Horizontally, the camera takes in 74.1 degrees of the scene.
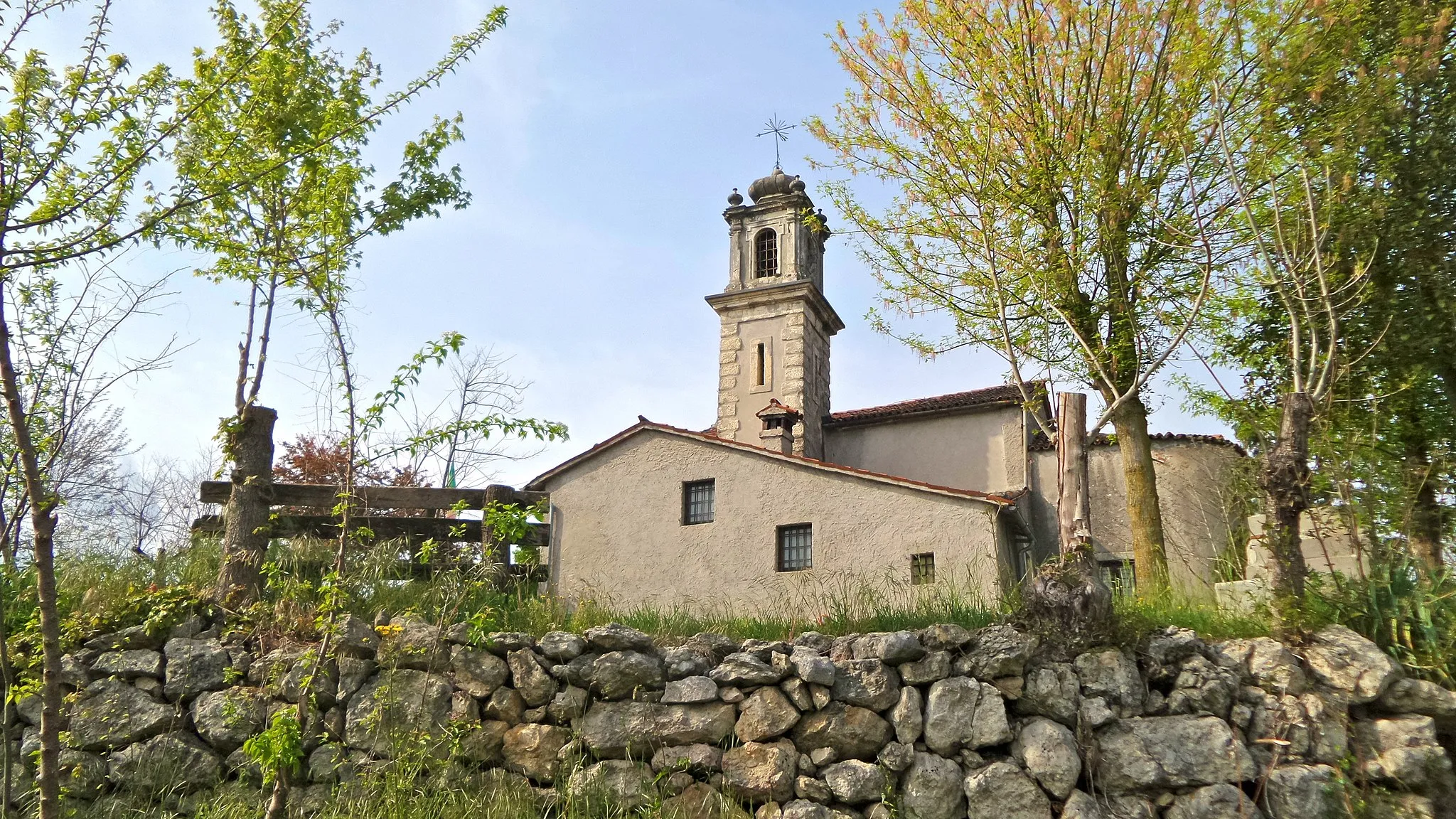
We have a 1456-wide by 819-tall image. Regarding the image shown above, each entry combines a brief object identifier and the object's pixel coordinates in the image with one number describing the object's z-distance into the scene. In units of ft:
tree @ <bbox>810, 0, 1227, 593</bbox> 36.65
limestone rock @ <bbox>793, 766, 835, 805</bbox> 22.65
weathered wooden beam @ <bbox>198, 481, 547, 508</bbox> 33.69
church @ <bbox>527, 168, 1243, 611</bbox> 44.55
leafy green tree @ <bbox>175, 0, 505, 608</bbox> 24.34
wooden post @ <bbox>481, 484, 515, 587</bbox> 31.60
